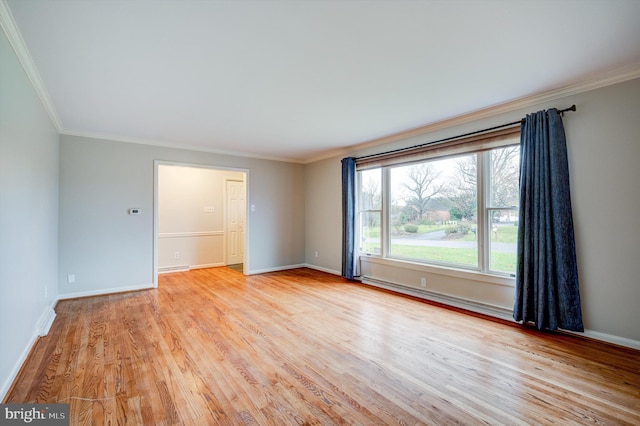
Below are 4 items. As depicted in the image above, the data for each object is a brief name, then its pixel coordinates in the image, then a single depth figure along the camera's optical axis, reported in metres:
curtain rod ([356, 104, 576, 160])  2.94
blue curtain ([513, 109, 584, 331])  2.86
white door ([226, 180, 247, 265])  7.10
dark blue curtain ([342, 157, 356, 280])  5.35
